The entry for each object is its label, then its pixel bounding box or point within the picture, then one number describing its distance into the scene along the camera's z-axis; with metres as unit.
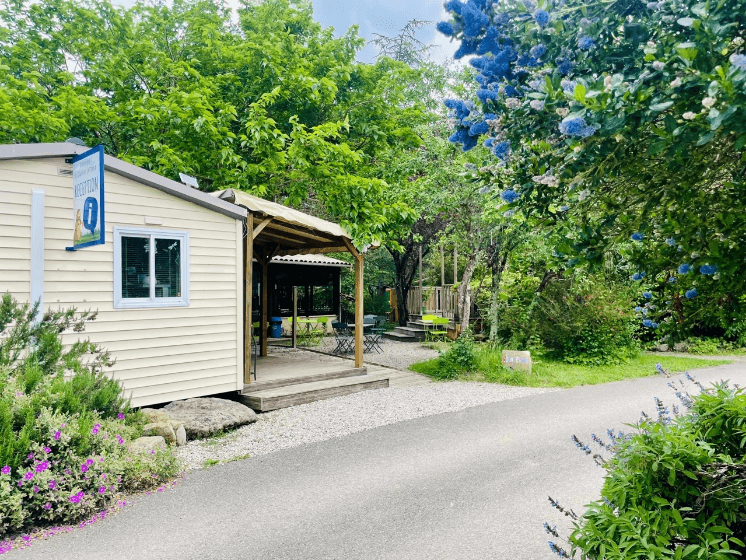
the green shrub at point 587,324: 11.99
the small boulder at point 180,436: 6.19
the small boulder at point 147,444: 5.14
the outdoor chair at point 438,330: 16.97
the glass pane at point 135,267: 6.99
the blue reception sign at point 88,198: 5.53
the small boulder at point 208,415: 6.53
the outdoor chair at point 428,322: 17.19
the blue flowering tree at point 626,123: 1.74
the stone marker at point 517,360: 10.58
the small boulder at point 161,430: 5.97
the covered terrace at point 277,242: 8.10
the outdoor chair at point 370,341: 14.32
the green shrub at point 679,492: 2.10
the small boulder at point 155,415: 6.26
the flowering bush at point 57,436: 4.04
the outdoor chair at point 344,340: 12.76
